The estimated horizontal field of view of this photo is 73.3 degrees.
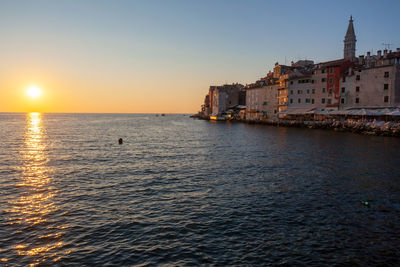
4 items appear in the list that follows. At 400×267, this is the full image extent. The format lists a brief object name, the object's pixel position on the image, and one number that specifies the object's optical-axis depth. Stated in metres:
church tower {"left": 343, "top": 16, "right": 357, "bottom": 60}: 105.88
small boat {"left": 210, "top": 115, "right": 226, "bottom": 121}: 122.39
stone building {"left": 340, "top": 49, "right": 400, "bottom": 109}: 52.12
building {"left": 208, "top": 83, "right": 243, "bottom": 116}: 130.25
